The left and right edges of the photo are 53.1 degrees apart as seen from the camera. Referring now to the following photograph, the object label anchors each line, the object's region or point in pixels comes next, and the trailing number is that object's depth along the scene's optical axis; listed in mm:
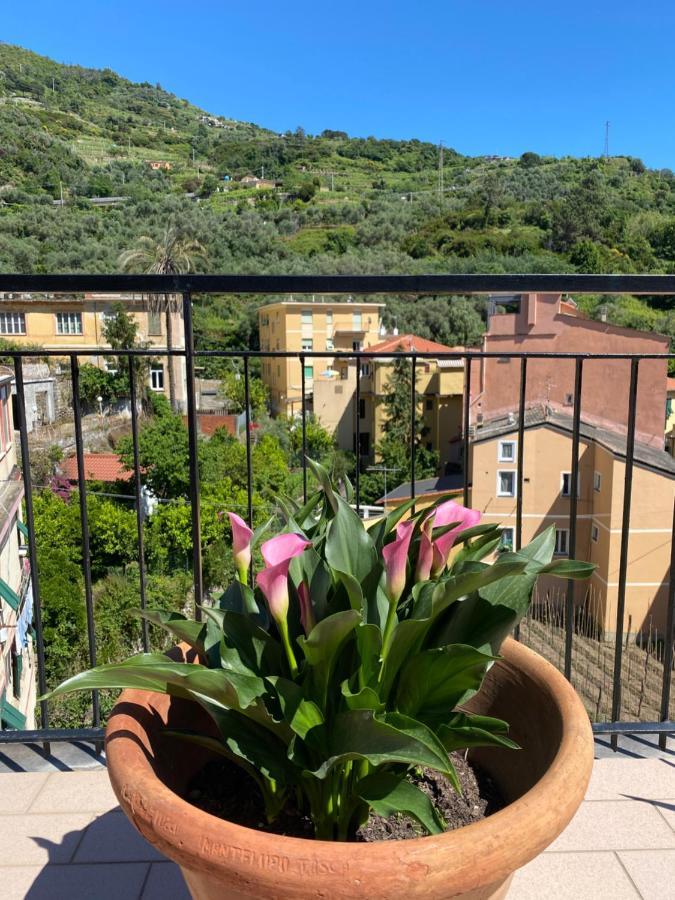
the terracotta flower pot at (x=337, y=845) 718
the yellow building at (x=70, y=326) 27156
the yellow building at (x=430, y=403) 25573
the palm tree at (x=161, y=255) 26906
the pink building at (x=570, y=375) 14180
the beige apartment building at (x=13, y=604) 9641
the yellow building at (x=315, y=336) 27656
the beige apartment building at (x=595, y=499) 14297
